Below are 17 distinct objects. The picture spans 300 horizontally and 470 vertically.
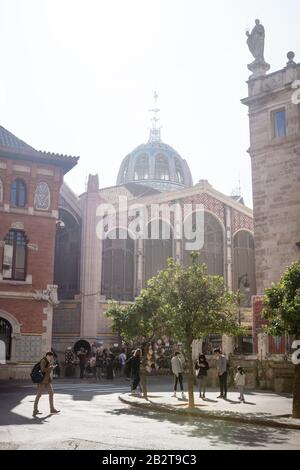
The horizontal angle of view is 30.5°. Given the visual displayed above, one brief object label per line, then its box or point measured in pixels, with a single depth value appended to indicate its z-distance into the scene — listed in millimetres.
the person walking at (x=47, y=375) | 13867
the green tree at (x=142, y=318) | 18688
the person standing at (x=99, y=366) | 29844
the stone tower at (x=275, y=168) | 23969
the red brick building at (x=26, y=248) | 26438
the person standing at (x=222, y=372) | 18781
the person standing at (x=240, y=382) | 17391
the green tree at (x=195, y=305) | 16031
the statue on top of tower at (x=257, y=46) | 26109
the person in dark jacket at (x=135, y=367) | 20088
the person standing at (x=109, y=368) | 28750
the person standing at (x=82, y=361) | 29656
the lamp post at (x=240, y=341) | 39488
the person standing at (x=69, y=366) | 30391
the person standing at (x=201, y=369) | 19109
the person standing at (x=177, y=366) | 20625
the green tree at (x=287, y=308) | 12861
